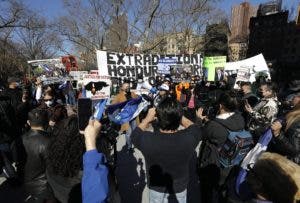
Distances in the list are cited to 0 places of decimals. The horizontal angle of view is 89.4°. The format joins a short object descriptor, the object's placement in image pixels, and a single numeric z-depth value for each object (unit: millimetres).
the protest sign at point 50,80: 3823
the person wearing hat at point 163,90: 3755
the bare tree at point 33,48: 22508
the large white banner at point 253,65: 6670
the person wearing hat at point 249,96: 3298
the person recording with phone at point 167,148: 1351
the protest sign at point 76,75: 6021
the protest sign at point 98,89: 1852
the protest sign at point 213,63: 6693
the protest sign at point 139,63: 4622
